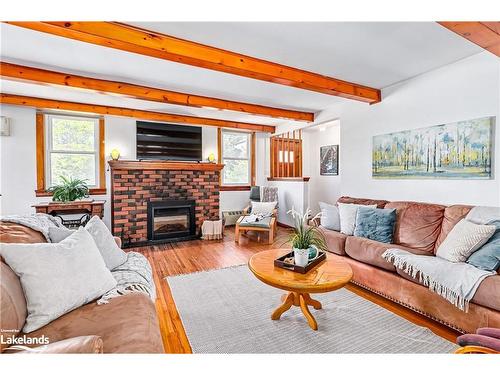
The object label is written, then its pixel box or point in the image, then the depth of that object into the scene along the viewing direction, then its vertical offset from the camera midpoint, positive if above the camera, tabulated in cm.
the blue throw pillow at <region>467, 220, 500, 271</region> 189 -59
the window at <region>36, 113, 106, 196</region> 431 +54
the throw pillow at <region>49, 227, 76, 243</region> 174 -38
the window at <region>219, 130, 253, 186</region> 595 +57
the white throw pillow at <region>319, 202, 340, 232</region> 338 -51
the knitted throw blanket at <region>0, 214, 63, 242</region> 170 -30
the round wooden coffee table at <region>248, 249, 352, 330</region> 174 -72
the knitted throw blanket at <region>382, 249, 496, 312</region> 182 -75
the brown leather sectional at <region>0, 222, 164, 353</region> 104 -74
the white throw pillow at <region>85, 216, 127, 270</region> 194 -51
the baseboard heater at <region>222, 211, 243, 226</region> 588 -86
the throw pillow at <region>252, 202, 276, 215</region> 498 -56
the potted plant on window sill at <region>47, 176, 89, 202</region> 402 -18
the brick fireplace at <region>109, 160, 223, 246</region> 433 -21
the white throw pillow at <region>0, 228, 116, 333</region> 128 -54
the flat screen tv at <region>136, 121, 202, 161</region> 486 +78
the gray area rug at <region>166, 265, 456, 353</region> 173 -115
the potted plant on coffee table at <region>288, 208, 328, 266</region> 200 -52
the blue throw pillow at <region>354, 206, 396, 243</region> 285 -51
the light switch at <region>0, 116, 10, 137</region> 390 +85
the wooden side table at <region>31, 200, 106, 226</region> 395 -46
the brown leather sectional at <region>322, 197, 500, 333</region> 176 -82
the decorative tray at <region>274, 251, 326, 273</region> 195 -68
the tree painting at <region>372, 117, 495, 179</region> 249 +34
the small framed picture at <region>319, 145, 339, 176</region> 570 +48
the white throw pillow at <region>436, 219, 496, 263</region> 204 -50
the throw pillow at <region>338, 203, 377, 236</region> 314 -47
